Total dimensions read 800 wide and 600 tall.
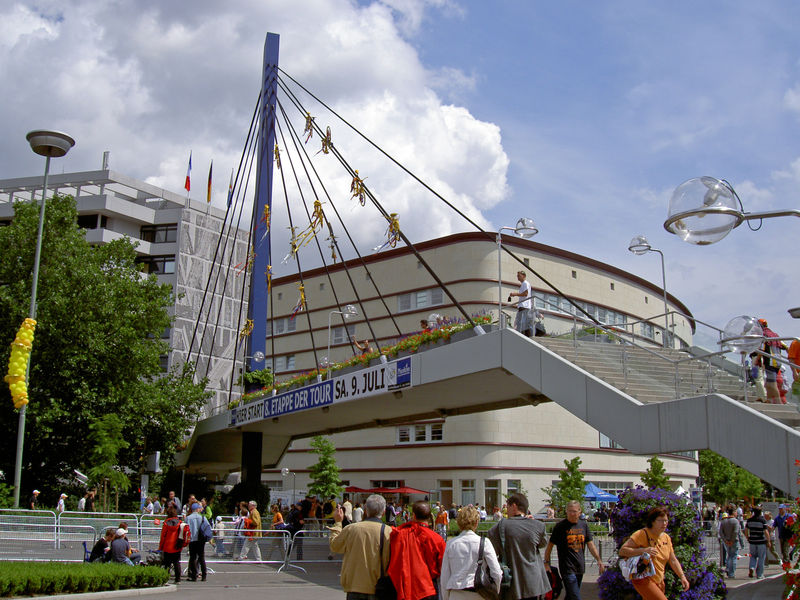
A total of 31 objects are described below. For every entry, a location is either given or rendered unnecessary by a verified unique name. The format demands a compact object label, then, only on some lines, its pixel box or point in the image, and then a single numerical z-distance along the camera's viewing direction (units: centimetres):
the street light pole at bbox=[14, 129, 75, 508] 2052
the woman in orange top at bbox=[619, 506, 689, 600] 769
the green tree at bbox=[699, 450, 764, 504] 6259
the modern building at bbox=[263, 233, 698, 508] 4266
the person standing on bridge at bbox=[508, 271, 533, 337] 1770
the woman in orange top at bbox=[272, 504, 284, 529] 2514
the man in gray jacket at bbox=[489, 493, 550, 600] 715
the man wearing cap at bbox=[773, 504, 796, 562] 1714
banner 2016
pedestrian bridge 1197
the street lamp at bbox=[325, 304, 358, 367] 2793
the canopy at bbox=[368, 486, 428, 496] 3916
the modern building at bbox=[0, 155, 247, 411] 6266
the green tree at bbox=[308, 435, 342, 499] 4394
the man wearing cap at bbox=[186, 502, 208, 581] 1605
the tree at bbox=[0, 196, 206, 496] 2988
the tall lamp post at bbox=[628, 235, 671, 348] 2159
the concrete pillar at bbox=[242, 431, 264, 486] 3172
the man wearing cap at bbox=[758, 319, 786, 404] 1384
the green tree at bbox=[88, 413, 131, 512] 2731
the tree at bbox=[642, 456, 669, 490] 3916
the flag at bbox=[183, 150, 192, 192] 7325
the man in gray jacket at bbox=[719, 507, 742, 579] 1747
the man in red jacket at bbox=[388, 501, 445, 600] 680
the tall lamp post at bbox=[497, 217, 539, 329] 1711
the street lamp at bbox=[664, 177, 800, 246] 561
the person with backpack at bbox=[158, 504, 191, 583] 1503
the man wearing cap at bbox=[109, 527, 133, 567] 1455
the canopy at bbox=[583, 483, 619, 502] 3828
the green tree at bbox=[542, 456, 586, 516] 3650
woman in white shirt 656
